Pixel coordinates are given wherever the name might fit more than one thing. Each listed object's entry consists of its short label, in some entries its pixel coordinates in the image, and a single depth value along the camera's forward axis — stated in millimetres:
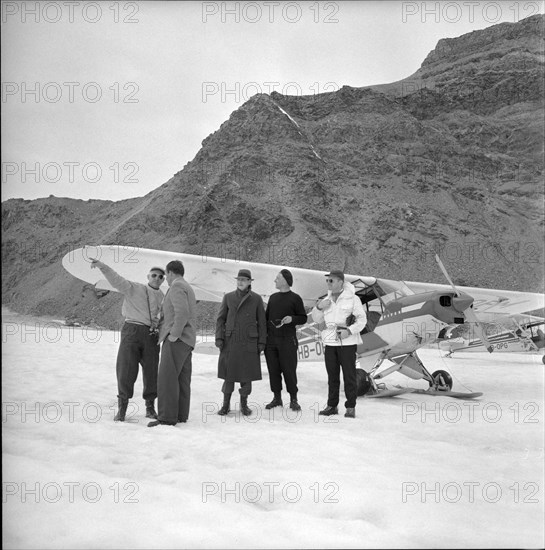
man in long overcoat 5441
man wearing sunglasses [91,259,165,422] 5016
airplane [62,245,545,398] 7207
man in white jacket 5508
